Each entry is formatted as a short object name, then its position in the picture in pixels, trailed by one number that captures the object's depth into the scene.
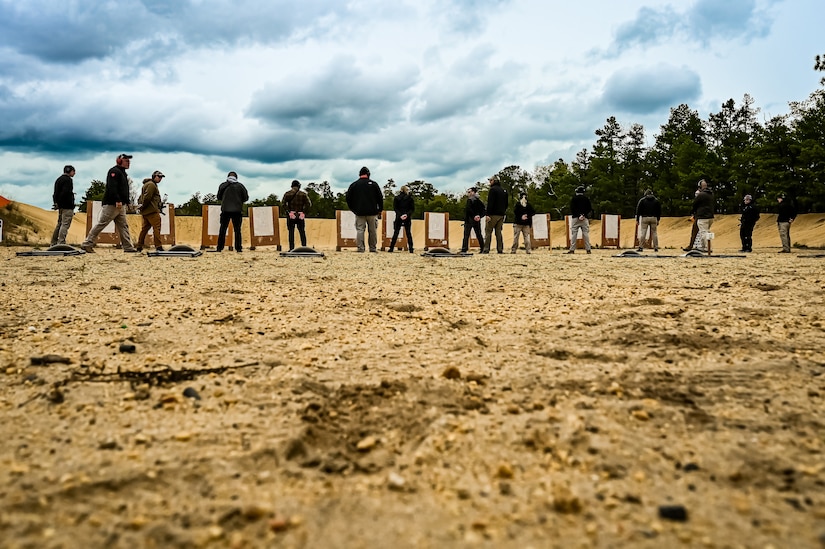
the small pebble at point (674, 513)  1.71
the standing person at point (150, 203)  12.82
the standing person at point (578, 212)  15.97
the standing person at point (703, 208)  14.84
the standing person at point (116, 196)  11.63
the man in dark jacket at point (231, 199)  13.31
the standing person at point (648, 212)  17.56
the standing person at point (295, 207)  14.34
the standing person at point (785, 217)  17.20
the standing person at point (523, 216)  16.22
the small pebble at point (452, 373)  3.09
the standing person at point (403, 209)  15.73
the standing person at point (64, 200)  12.88
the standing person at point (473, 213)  15.29
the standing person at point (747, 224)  18.09
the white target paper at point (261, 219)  19.17
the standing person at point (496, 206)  15.00
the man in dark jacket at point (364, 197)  14.20
